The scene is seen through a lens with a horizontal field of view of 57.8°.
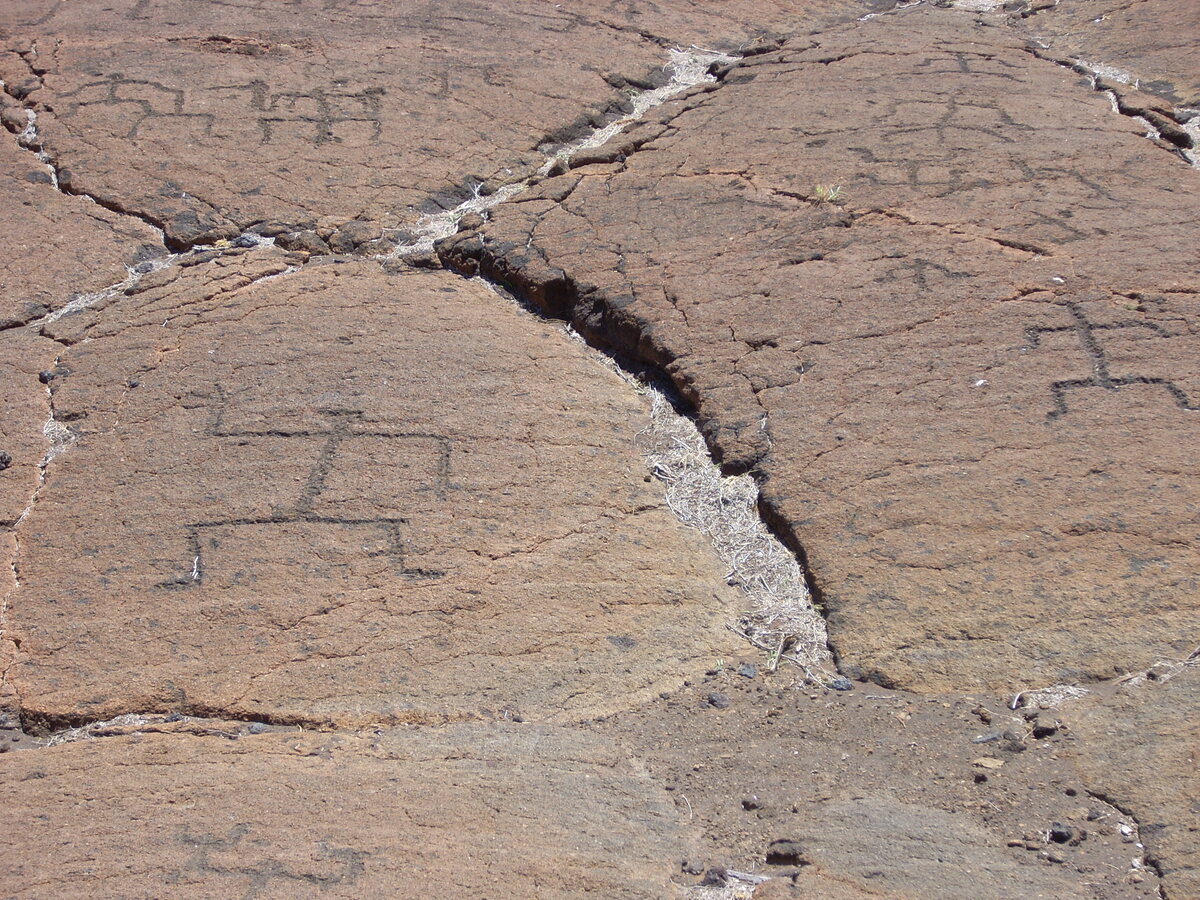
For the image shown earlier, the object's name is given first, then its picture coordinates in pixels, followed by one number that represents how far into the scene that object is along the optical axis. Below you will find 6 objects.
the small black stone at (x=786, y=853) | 1.62
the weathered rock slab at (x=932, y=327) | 2.07
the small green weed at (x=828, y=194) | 3.23
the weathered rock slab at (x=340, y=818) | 1.57
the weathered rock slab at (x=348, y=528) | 2.00
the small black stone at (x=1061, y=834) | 1.62
